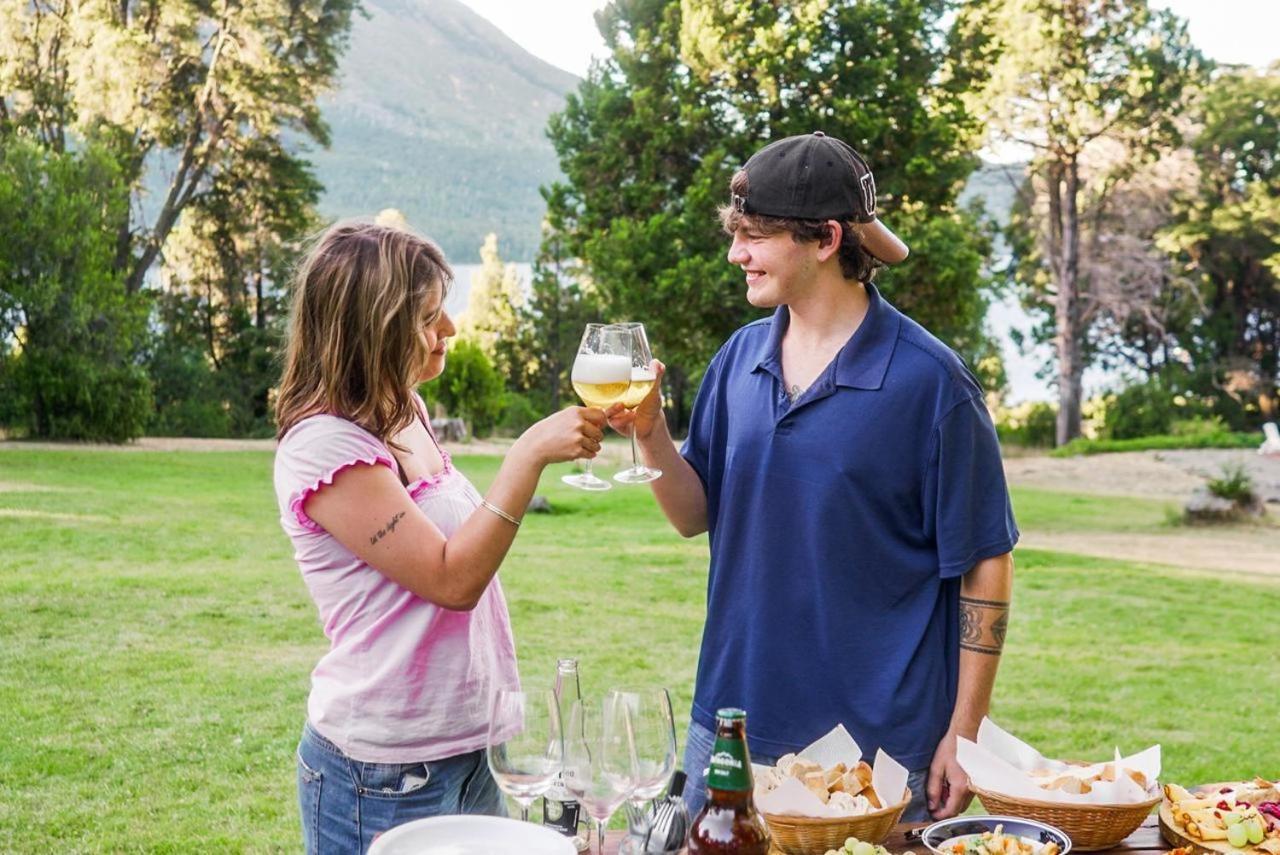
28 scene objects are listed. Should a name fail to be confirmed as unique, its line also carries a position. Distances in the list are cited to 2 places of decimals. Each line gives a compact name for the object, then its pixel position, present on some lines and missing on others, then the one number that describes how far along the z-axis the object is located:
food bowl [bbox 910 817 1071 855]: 2.02
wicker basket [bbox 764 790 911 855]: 1.96
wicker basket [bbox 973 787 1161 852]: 2.10
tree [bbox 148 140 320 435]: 27.61
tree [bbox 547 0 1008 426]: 18.38
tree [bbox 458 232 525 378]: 32.41
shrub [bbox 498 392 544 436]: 28.28
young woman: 2.15
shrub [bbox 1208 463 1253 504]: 16.72
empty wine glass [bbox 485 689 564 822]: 1.84
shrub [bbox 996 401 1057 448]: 31.09
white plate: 1.81
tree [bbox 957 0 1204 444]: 26.17
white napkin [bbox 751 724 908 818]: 1.97
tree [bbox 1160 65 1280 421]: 31.08
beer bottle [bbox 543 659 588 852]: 1.99
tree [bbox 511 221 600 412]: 32.16
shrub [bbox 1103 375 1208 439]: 29.47
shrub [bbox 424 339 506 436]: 26.41
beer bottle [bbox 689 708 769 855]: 1.72
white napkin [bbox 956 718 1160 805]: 2.13
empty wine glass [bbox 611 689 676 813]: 1.82
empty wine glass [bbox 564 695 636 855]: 1.82
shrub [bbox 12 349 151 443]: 22.12
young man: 2.54
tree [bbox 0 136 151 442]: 21.44
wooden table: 2.04
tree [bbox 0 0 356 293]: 26.34
